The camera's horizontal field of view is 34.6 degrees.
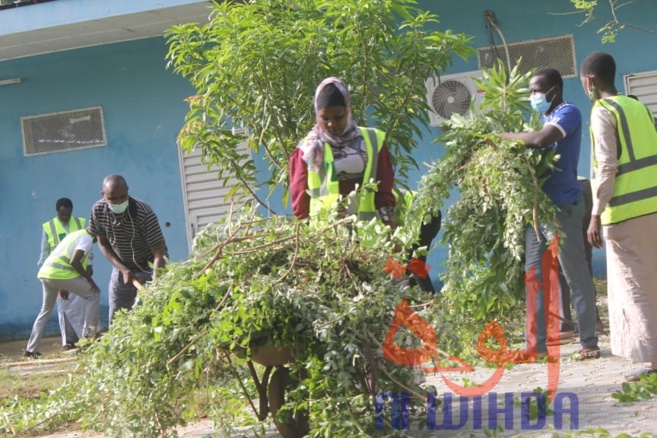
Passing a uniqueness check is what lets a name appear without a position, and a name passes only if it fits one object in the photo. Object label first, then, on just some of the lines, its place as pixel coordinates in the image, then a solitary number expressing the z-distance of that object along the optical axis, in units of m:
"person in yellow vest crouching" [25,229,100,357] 11.49
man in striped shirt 8.30
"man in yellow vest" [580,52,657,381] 5.79
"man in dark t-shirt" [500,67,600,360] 6.58
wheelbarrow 5.22
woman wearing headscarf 5.68
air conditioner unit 12.29
